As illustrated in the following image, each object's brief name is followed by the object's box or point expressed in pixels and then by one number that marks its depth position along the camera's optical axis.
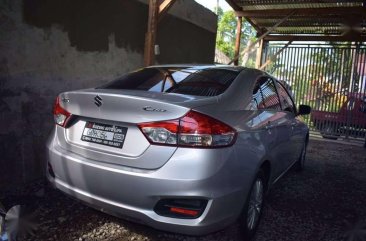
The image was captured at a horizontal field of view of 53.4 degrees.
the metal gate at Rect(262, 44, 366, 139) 10.70
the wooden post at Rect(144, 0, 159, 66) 5.93
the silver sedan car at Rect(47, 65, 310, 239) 2.45
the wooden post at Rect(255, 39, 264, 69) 12.76
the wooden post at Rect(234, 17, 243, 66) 10.62
